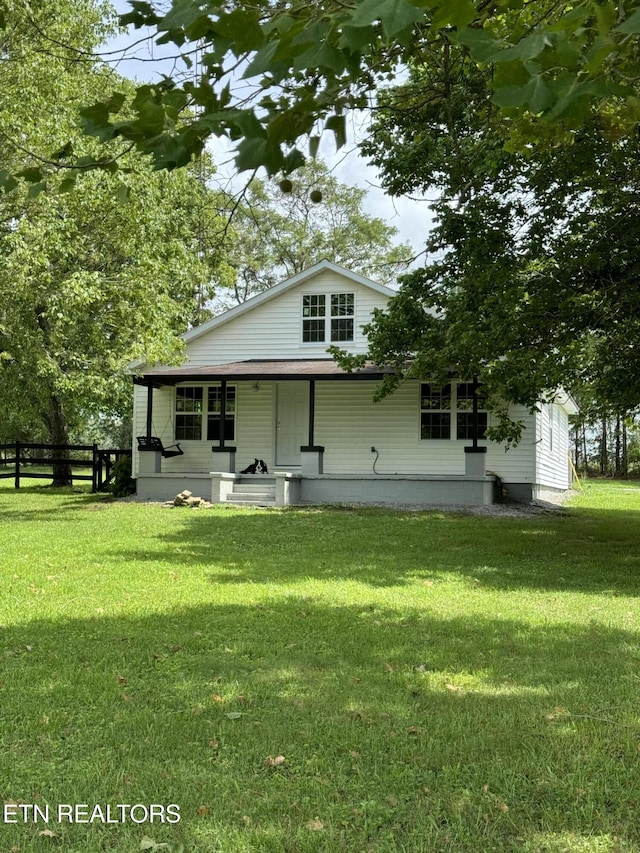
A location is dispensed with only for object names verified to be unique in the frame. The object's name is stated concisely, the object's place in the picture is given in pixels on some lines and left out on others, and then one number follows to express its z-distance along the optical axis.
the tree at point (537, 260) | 8.54
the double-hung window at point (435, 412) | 17.97
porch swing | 18.20
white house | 16.94
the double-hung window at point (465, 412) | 17.83
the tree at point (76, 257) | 14.22
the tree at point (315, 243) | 35.50
